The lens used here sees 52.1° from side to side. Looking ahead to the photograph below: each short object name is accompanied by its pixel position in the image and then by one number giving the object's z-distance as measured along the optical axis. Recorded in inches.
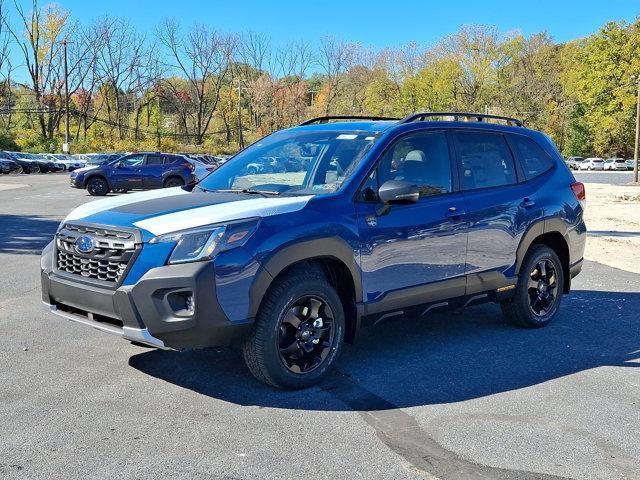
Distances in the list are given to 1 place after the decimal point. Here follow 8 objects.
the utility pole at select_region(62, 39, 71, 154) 2280.5
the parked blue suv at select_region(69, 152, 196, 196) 965.8
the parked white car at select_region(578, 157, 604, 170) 2800.2
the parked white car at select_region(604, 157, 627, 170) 2741.1
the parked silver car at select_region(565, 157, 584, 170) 2891.2
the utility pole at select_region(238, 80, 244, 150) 2712.1
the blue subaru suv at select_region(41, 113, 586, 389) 154.3
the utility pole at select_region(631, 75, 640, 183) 1698.8
